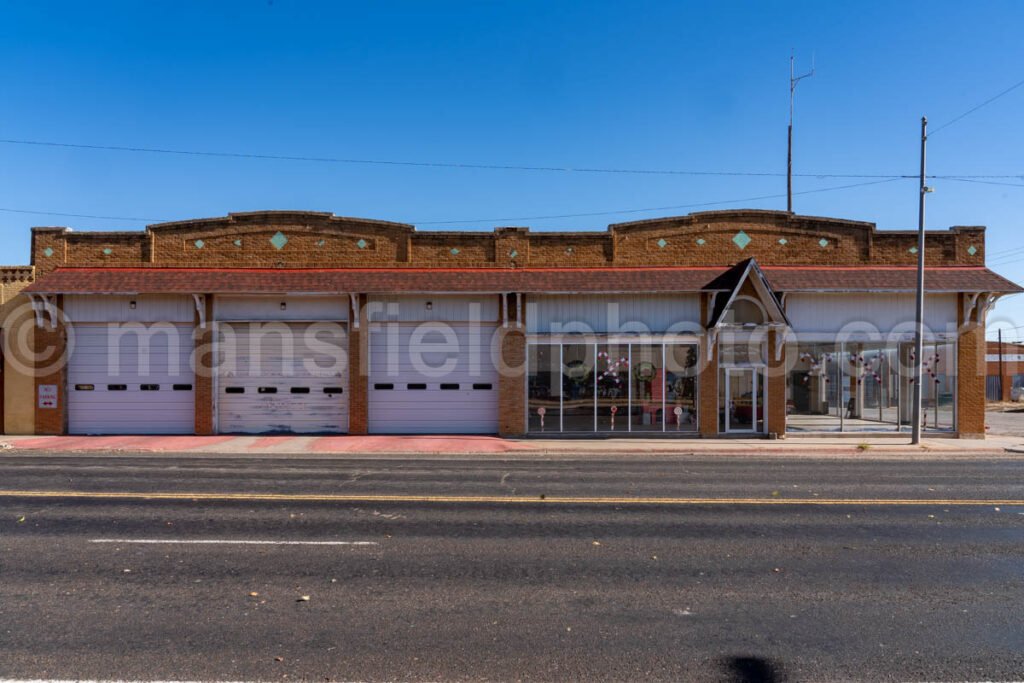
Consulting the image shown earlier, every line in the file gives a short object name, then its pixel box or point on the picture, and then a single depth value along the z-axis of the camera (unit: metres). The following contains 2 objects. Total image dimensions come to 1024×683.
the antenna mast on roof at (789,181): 37.28
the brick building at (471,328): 20.72
